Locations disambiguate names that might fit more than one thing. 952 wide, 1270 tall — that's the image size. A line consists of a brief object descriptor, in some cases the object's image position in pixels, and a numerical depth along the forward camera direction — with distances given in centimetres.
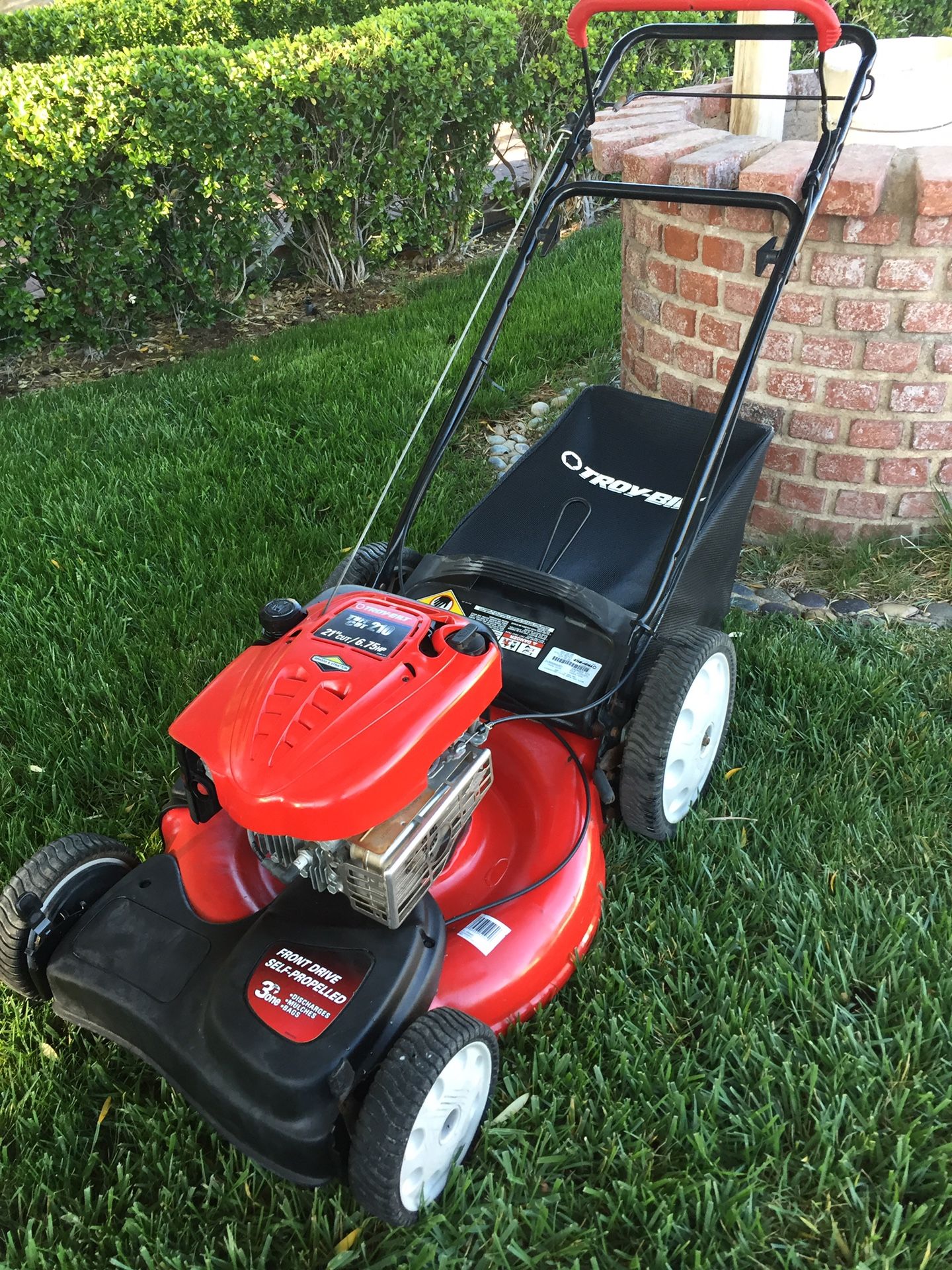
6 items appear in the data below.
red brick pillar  236
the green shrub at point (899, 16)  655
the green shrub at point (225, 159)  390
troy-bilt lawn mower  135
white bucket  275
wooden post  284
